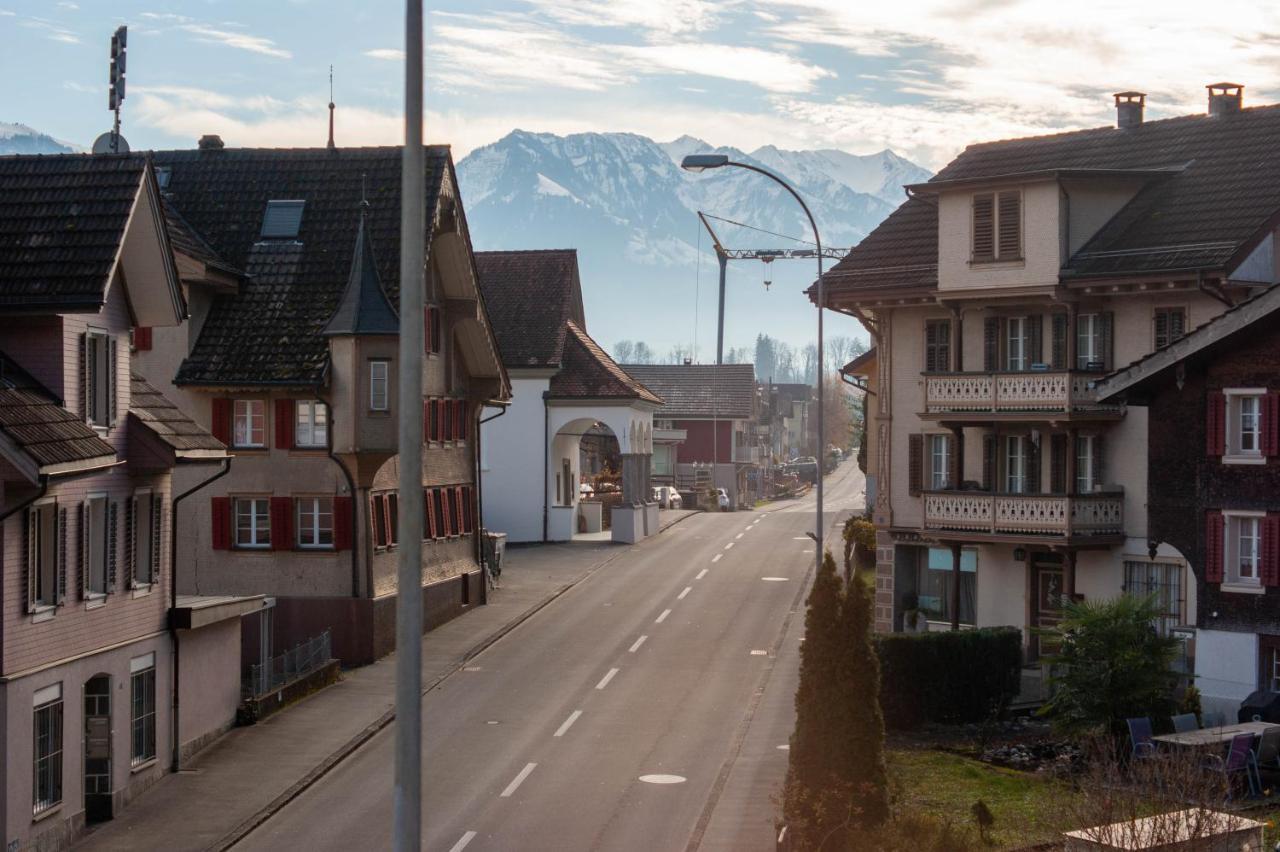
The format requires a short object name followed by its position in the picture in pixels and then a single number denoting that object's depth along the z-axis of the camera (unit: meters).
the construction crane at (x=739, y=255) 142.50
